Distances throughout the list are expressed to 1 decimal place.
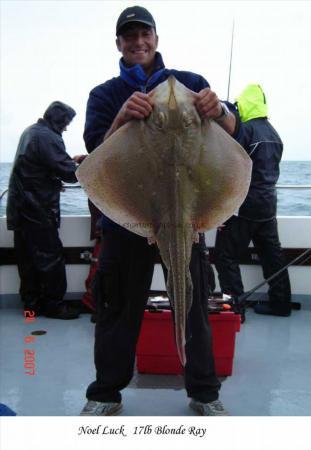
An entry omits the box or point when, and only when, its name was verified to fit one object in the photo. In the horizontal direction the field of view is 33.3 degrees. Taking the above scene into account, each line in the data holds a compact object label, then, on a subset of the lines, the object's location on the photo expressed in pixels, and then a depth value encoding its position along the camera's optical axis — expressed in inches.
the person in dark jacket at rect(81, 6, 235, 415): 100.4
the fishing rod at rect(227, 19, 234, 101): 122.7
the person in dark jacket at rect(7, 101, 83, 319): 185.2
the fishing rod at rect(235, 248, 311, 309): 177.4
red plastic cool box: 127.6
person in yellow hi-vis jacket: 179.3
